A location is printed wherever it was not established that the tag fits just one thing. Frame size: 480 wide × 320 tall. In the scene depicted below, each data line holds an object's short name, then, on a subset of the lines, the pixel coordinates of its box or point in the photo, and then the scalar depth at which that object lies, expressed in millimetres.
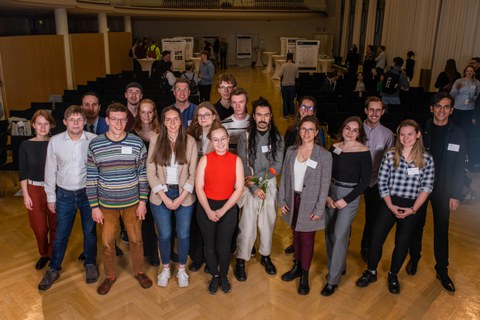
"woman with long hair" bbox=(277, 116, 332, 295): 3764
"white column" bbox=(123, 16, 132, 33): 20719
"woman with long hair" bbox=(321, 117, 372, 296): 3814
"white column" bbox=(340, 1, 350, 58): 22766
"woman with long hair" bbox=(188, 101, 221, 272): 4017
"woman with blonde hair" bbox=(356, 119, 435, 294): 3762
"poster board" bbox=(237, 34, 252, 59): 27059
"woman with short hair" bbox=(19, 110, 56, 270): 4148
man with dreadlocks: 4082
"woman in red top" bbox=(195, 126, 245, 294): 3730
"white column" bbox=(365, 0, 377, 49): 18784
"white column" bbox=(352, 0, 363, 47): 20659
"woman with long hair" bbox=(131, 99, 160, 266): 4297
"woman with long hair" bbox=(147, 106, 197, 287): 3809
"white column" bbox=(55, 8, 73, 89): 12406
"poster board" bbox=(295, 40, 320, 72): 18641
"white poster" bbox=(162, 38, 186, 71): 19264
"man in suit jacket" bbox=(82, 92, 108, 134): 4680
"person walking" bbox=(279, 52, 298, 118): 11297
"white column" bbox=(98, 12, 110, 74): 16312
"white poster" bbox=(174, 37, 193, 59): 20538
